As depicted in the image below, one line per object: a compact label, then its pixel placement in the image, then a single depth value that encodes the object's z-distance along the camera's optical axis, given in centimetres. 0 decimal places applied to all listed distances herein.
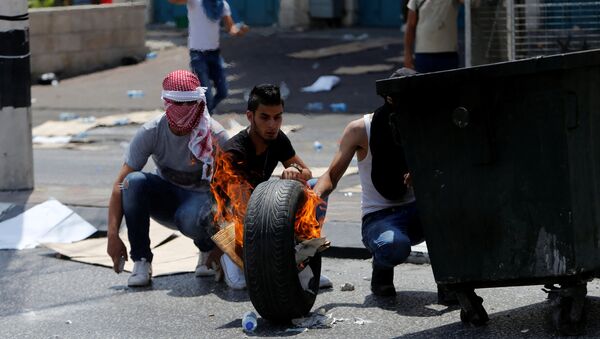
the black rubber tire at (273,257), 536
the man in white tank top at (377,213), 580
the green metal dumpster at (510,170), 497
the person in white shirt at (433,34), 1012
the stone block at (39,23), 1589
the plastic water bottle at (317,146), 1104
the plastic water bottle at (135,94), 1475
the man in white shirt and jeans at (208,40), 1120
